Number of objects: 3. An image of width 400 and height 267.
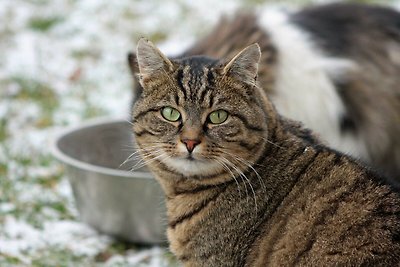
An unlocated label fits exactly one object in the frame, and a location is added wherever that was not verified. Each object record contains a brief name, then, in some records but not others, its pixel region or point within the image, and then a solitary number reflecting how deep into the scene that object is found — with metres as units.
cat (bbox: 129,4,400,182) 7.72
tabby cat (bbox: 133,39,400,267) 4.59
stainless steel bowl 6.83
